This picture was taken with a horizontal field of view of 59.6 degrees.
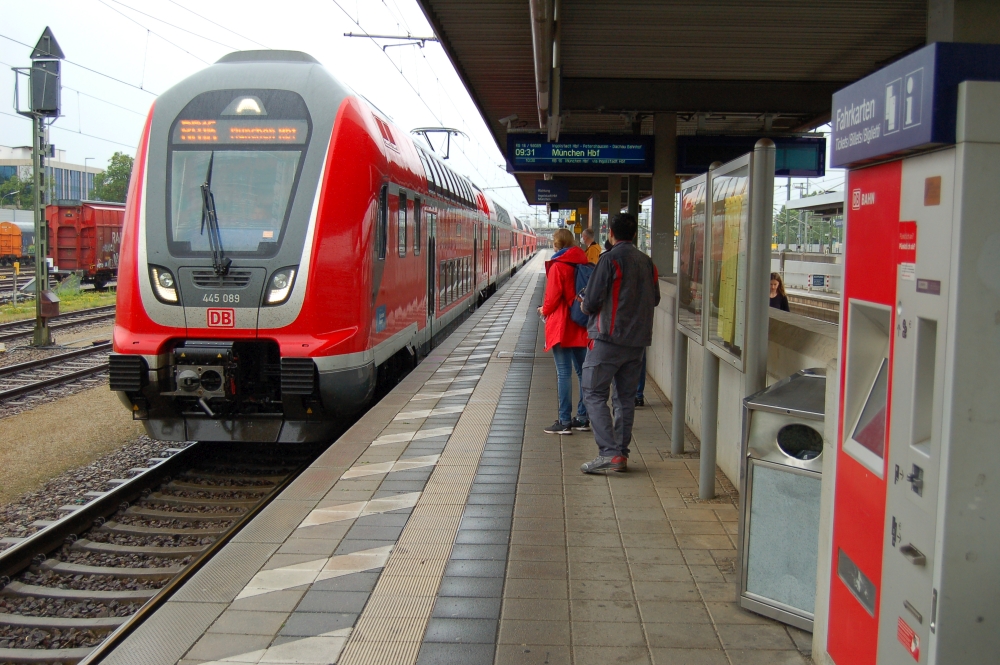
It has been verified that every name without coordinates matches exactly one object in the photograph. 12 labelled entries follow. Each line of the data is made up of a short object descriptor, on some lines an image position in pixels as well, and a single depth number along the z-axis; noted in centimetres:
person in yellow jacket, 959
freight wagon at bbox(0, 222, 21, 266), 3875
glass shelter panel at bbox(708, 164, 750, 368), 443
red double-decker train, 702
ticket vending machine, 215
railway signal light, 1470
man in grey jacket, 571
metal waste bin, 353
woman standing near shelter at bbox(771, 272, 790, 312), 908
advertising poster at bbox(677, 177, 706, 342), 555
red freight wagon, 2820
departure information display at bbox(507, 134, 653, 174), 1166
